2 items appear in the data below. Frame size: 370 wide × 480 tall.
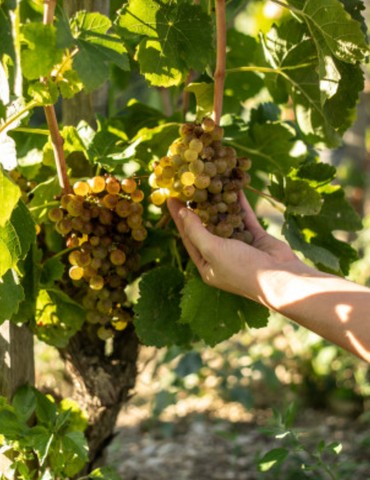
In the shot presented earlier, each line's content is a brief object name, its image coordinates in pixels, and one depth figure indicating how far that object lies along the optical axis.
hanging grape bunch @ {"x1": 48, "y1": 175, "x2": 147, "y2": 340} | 1.34
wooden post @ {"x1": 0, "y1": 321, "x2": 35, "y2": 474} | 1.53
